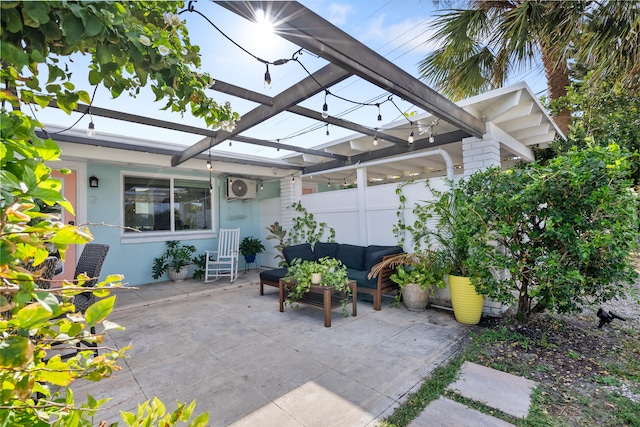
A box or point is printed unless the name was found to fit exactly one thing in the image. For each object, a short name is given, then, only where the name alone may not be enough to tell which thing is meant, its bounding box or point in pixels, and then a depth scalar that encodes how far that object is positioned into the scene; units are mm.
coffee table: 3593
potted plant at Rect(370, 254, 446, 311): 3996
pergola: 1826
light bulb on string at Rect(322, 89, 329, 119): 2716
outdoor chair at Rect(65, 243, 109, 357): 2701
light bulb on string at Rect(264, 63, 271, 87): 2287
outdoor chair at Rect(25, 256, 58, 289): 1952
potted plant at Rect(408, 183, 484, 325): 3555
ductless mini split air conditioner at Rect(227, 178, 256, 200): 7078
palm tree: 3475
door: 5096
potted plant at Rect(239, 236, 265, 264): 7293
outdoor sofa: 4293
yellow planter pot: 3559
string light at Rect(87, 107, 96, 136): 3102
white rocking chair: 6377
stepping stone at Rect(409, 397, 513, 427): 1867
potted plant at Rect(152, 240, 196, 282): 6133
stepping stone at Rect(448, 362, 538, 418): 2045
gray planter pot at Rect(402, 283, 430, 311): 4078
